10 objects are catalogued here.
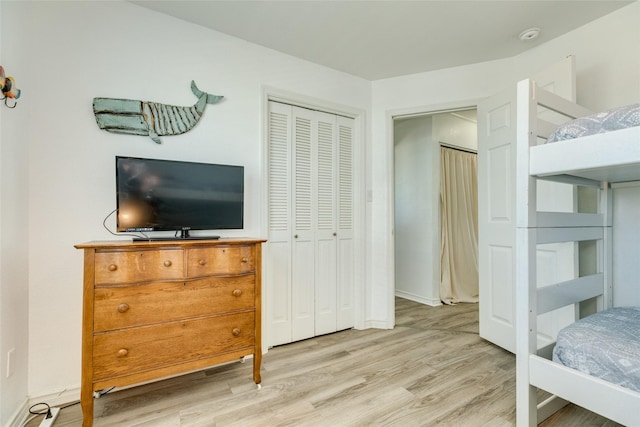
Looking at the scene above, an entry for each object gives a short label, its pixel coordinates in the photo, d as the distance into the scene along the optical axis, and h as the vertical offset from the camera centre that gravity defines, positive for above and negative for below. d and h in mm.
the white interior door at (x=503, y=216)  2090 +8
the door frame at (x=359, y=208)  2885 +83
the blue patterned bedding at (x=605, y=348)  1051 -510
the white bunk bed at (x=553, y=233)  1060 -82
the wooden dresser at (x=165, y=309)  1457 -521
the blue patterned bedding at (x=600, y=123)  1086 +376
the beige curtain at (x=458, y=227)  3932 -139
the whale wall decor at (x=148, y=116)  1814 +657
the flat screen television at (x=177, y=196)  1692 +123
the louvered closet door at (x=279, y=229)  2455 -115
